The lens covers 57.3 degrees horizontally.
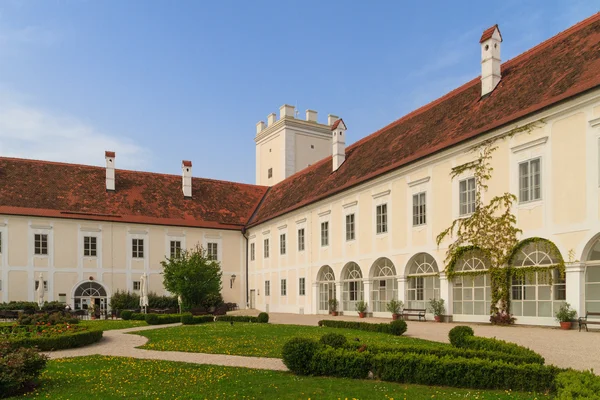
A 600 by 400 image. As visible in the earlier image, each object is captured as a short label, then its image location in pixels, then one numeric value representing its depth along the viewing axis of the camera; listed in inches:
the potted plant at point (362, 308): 1060.5
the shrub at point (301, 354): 409.7
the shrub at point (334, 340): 426.6
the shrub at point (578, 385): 230.5
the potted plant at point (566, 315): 659.4
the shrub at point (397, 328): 669.9
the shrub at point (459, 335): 471.8
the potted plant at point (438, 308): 865.8
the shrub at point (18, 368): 359.9
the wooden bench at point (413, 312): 903.2
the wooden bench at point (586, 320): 624.6
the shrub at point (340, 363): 389.7
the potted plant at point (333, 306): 1159.7
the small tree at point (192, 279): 1184.8
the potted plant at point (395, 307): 946.4
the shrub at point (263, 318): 963.9
